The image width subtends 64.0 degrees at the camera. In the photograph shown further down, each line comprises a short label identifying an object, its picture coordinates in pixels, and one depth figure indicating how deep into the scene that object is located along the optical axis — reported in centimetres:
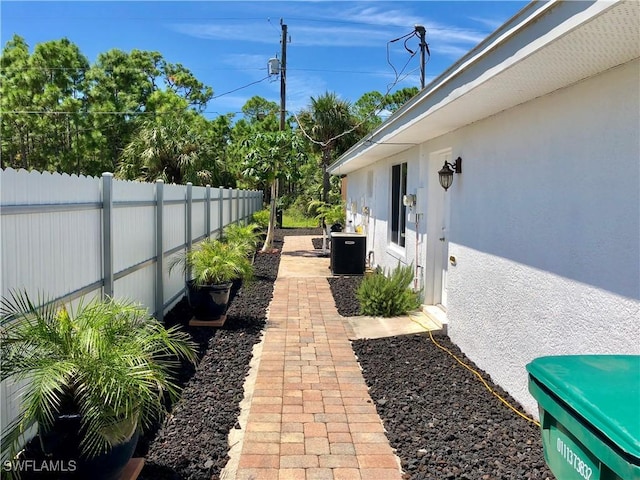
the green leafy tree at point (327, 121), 2558
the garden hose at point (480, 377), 403
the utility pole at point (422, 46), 1372
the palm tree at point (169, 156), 2056
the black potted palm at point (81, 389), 260
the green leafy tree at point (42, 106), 2653
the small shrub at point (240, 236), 952
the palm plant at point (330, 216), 1692
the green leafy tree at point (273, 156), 1530
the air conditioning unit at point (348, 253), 1152
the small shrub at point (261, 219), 2094
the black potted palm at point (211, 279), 701
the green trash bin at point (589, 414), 170
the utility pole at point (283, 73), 2073
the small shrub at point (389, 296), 748
